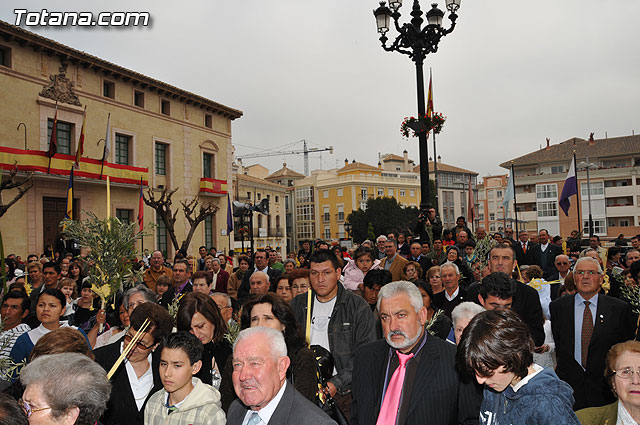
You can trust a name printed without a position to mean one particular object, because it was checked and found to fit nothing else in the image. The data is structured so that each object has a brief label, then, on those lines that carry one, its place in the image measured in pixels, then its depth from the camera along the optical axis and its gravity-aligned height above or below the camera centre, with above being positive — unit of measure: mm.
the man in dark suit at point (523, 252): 11688 -648
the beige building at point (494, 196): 84688 +5319
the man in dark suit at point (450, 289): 6160 -788
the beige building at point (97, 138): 23609 +5868
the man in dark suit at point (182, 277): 7929 -729
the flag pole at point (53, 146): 23341 +4417
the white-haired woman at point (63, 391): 2379 -771
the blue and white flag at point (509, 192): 19031 +1310
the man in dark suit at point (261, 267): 9739 -729
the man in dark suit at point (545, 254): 11353 -687
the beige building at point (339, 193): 75375 +5803
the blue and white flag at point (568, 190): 16237 +1144
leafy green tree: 61625 +1477
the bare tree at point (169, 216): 25034 +946
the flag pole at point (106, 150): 24228 +4319
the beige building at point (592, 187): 58125 +4565
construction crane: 126856 +20625
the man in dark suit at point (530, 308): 4785 -815
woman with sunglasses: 3617 -1027
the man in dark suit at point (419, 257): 9578 -586
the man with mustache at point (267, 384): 2541 -802
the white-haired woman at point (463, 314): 3687 -665
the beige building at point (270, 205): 54656 +3312
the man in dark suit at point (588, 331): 4555 -1040
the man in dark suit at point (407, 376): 3006 -961
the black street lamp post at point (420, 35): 10453 +4174
